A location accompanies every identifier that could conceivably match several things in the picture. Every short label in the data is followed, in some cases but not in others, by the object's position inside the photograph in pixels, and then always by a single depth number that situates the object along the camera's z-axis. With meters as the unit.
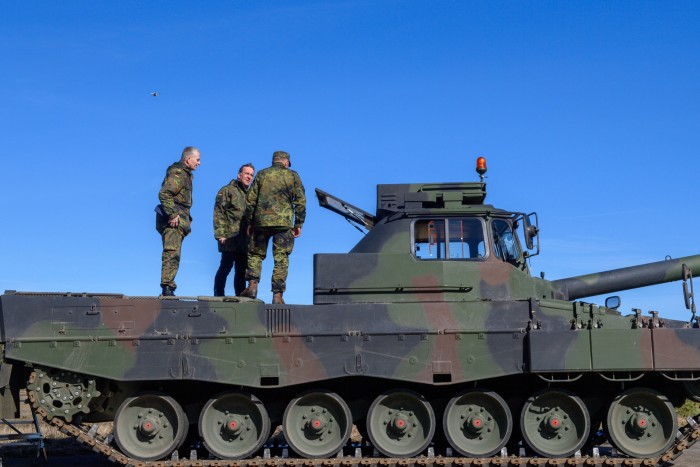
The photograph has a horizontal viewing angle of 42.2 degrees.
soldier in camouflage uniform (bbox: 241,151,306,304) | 14.55
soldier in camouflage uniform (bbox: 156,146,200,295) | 14.59
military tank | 13.14
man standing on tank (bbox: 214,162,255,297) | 15.45
